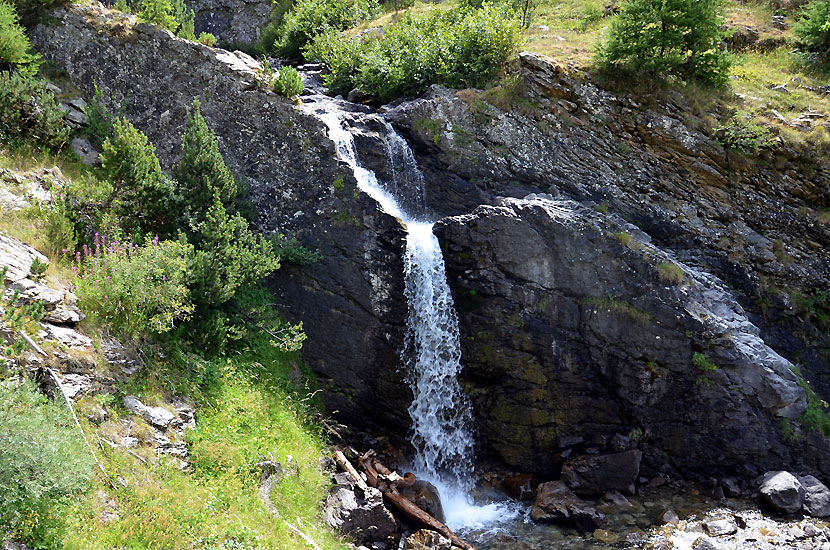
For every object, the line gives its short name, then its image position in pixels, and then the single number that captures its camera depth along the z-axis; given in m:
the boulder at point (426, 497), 11.30
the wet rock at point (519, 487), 12.80
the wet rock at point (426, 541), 9.98
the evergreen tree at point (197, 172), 12.68
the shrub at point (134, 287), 9.89
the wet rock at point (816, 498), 11.30
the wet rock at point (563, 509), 11.24
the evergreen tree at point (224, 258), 11.20
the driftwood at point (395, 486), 10.65
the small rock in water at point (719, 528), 10.79
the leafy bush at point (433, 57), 17.75
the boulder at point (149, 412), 9.04
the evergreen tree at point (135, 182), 12.06
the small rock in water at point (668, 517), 11.14
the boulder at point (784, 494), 11.37
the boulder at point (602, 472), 12.41
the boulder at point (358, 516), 10.19
